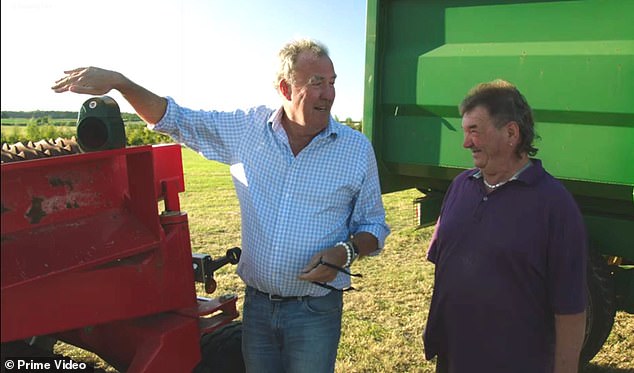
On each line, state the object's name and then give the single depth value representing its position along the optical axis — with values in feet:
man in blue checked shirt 7.12
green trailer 9.55
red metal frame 5.92
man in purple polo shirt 6.19
